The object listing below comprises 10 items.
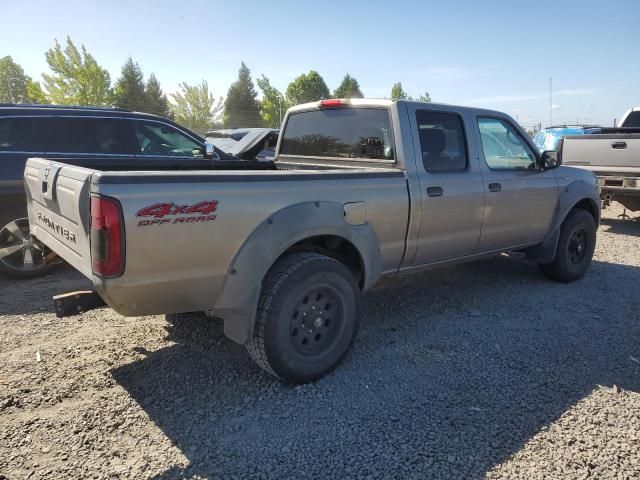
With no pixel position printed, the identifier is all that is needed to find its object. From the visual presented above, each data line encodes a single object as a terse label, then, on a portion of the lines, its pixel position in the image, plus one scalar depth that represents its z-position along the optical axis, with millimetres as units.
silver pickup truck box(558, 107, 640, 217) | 7465
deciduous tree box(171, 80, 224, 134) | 47750
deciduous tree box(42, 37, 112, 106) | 36781
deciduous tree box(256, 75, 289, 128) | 51438
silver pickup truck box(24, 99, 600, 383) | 2455
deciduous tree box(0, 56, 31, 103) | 65625
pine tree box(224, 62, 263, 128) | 55406
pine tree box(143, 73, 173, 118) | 48312
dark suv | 4961
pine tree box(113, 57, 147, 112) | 45750
